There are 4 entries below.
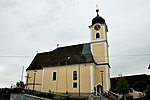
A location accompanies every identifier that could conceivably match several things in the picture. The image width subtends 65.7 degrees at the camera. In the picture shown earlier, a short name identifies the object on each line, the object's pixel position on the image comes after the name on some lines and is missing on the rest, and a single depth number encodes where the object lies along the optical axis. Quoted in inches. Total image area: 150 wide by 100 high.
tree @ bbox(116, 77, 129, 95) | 804.2
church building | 791.6
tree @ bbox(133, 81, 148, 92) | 928.7
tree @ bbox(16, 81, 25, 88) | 755.9
